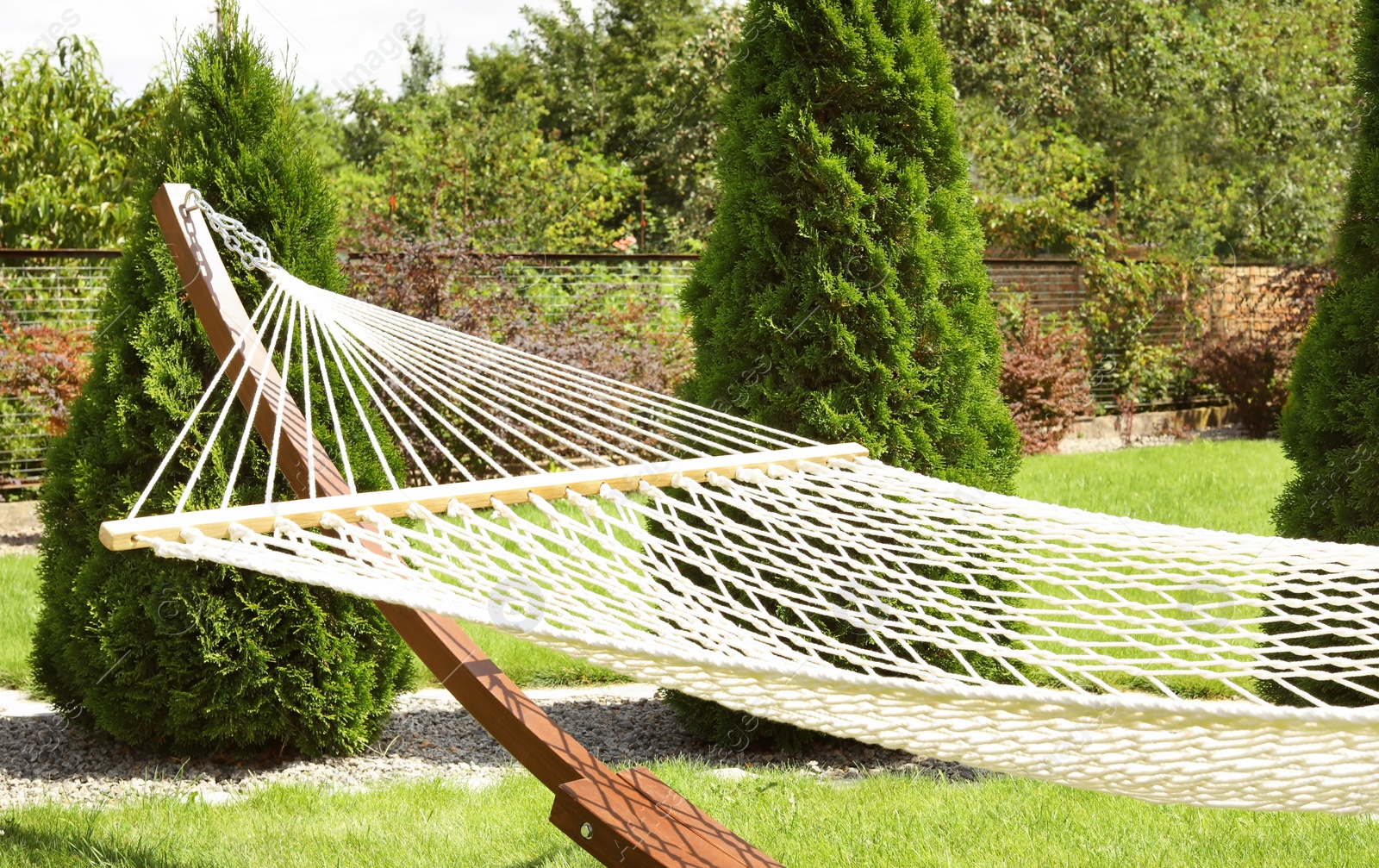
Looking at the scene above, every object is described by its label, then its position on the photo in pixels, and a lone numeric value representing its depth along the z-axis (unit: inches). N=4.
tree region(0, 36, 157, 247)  296.0
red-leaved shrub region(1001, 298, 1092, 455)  323.6
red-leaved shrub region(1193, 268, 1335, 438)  366.3
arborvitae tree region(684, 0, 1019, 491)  118.7
